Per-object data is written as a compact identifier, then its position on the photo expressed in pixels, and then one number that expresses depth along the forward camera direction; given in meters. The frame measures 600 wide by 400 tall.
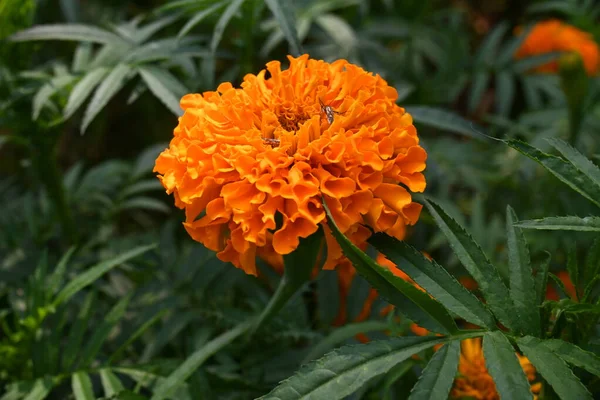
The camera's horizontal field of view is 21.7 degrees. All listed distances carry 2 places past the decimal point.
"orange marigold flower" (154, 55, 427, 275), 0.42
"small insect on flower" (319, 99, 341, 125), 0.44
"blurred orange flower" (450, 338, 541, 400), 0.48
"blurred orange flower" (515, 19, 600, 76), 0.78
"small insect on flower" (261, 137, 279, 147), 0.43
